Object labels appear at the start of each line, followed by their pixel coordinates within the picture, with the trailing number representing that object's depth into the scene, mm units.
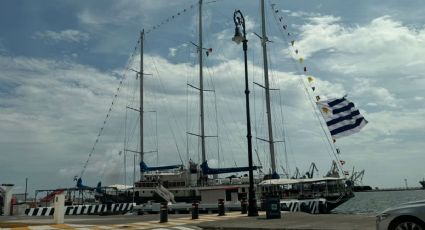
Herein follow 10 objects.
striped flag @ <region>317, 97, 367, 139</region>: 35719
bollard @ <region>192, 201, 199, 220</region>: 23531
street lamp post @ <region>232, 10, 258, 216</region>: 23288
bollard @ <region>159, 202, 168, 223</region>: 21891
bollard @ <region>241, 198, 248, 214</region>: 26962
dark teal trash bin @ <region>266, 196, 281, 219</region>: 20625
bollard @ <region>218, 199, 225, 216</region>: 25741
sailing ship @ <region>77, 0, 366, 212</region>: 49469
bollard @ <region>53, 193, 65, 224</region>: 22125
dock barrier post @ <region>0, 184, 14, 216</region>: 32719
